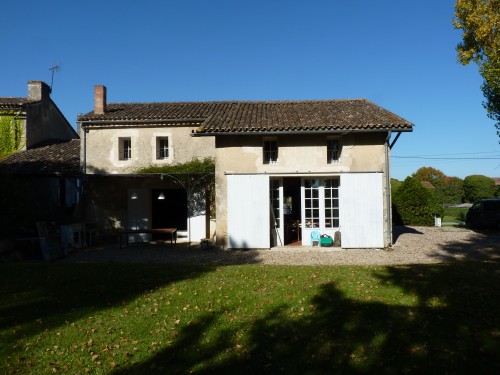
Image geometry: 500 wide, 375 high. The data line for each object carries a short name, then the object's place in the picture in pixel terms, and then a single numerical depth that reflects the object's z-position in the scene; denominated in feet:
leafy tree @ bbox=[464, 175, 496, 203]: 112.98
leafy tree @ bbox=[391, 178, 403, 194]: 97.19
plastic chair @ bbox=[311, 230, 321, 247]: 44.16
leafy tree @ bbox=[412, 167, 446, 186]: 224.92
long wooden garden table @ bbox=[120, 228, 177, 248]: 45.16
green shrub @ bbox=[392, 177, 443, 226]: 74.79
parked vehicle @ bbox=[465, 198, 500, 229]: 62.95
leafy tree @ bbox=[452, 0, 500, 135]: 48.21
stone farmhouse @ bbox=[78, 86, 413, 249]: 42.78
